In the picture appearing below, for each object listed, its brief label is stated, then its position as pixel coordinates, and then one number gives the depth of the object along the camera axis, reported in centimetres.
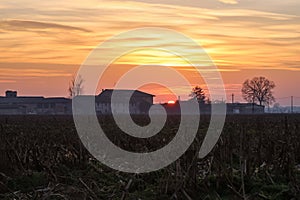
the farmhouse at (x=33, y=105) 13088
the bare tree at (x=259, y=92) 13650
